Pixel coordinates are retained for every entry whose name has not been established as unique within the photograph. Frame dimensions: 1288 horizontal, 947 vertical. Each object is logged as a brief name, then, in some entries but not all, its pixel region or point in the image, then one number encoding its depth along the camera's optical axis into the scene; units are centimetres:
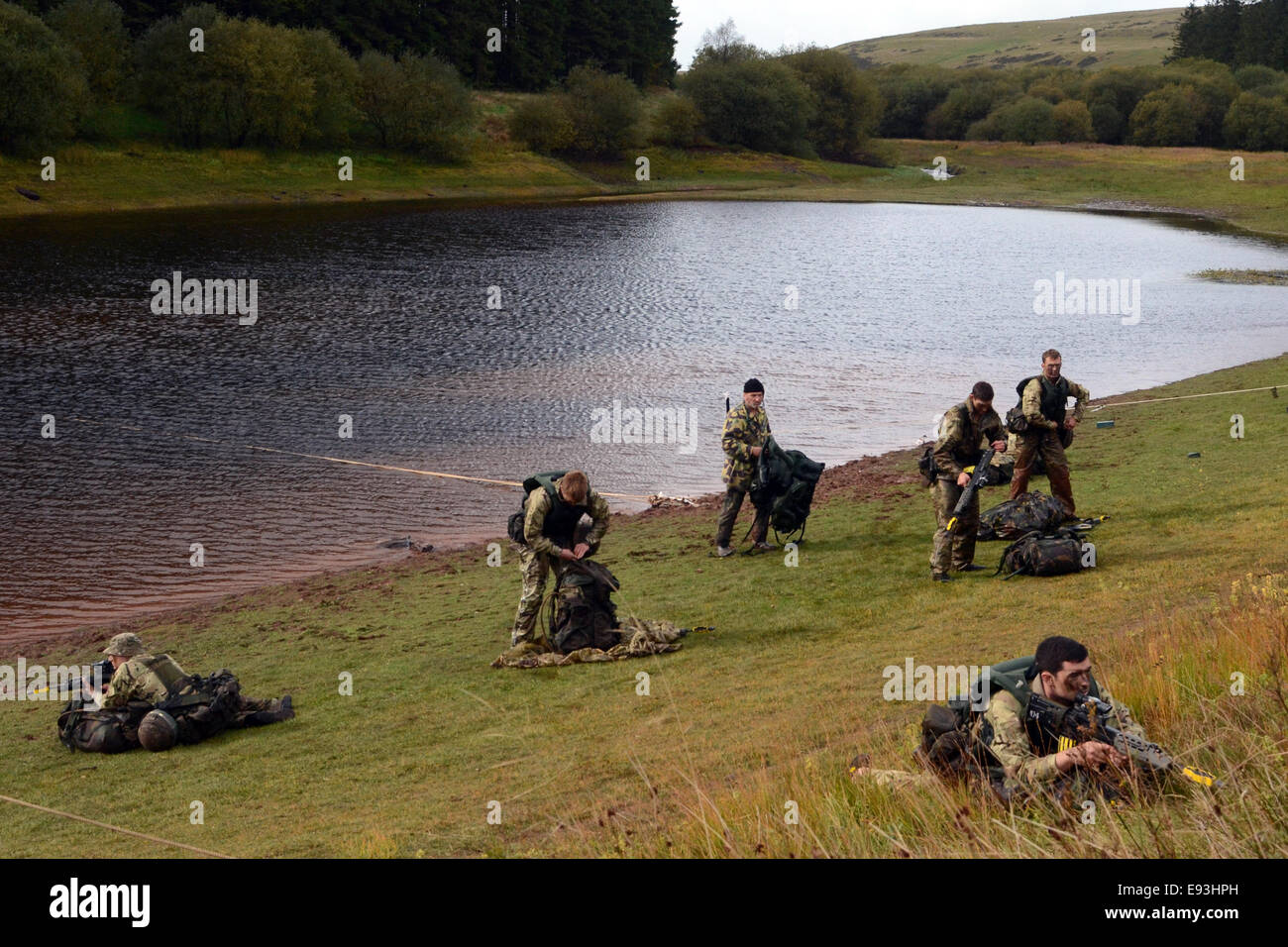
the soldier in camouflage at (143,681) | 1299
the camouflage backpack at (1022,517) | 1723
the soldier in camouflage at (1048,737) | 777
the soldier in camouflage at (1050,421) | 1717
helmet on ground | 1284
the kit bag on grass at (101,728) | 1293
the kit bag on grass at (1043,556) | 1584
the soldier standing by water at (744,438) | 1831
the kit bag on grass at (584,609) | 1451
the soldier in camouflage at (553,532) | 1396
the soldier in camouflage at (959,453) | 1583
